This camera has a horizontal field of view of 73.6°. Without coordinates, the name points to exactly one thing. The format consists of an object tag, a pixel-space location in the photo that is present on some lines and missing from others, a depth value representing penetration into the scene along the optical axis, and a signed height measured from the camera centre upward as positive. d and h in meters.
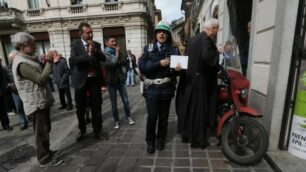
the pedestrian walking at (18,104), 4.78 -1.12
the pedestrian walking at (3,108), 4.74 -1.18
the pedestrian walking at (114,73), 4.10 -0.35
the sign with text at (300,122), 2.69 -0.92
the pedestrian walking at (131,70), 10.12 -0.71
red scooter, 2.76 -1.03
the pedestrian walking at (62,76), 6.05 -0.58
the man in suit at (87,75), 3.39 -0.32
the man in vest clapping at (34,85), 2.61 -0.37
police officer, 2.90 -0.23
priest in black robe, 2.97 -0.52
